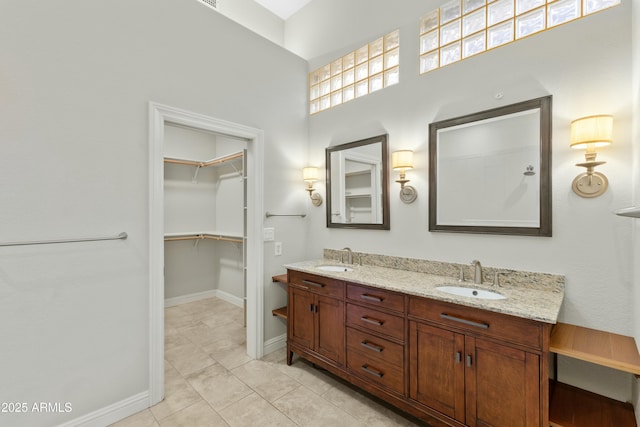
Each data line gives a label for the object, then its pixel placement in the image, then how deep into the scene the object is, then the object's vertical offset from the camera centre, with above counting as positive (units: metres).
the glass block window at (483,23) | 1.80 +1.36
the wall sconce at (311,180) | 3.14 +0.37
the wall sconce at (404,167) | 2.39 +0.39
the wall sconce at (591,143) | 1.54 +0.40
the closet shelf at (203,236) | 3.98 -0.35
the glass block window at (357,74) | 2.64 +1.44
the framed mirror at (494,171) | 1.84 +0.31
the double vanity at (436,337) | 1.44 -0.79
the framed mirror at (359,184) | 2.66 +0.29
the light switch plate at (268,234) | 2.89 -0.22
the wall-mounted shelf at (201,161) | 4.01 +0.78
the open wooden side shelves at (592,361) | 1.33 -0.69
